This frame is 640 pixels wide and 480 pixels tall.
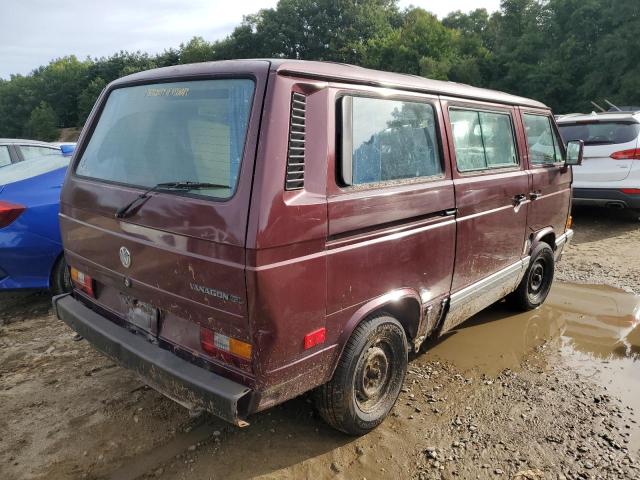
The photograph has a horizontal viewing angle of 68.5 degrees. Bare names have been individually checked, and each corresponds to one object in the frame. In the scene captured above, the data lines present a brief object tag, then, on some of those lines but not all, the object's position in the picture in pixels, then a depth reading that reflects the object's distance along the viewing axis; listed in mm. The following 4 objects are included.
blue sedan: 4080
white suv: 7375
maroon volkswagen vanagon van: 2119
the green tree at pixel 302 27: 66750
